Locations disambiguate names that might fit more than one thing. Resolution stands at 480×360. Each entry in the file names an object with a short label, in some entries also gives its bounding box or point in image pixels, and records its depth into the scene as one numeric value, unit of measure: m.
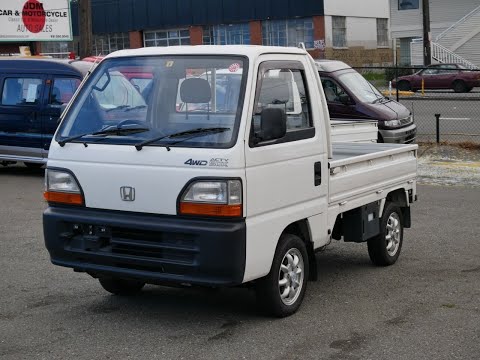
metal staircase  50.02
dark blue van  14.72
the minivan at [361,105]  16.28
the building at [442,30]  52.81
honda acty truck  5.70
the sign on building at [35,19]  30.39
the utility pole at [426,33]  41.84
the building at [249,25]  50.41
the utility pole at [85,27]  24.96
